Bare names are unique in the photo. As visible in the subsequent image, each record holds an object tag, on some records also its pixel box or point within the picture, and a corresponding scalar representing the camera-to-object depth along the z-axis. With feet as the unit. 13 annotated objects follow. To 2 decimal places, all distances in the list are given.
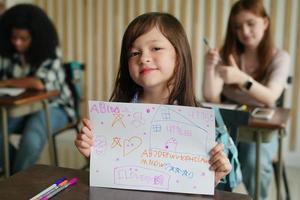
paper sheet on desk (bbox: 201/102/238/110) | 6.20
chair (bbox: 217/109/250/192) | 4.60
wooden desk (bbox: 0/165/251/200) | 2.92
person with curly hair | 8.50
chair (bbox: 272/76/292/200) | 7.17
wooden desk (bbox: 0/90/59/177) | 7.07
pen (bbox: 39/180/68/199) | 2.92
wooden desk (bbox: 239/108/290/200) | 5.67
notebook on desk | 7.54
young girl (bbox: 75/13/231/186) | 3.59
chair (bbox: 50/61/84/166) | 9.18
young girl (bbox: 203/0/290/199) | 6.65
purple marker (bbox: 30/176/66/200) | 2.89
